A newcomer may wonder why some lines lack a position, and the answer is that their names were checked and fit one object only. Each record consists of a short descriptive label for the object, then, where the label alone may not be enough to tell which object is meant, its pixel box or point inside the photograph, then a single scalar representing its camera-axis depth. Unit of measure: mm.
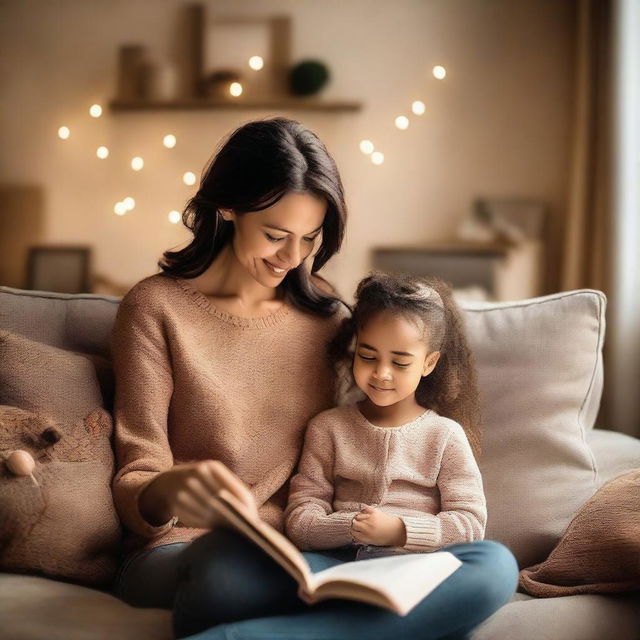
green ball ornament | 3955
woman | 1270
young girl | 1412
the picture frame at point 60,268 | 4195
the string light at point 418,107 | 3911
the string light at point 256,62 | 4039
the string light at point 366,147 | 4016
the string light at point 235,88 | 4023
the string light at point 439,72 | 3912
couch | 1591
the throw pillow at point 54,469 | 1413
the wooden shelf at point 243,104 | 3992
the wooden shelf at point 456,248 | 3941
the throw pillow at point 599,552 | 1368
